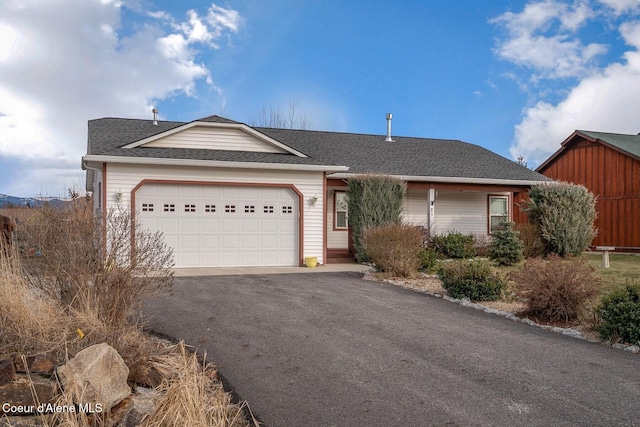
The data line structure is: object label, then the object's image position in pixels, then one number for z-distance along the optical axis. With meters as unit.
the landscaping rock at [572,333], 6.96
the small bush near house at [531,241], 16.41
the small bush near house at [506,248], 14.98
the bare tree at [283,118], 36.88
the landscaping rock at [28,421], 3.62
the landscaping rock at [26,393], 3.88
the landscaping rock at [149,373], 4.72
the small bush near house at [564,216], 16.11
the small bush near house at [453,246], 17.58
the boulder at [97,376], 3.91
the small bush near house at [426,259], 12.95
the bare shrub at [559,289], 7.71
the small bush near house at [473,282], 9.34
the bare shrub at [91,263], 5.55
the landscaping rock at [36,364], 4.43
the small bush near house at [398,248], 12.27
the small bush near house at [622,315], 6.37
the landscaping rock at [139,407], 3.71
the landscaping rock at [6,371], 4.11
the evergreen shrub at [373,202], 16.11
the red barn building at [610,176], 20.47
